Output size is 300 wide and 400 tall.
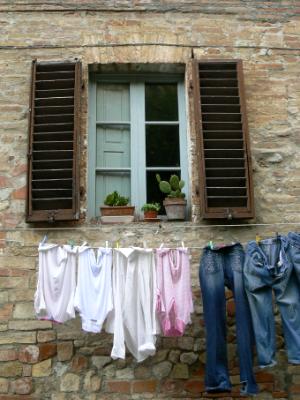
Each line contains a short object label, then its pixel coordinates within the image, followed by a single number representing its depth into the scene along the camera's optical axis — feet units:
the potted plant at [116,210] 14.03
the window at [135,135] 14.98
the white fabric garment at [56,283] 11.82
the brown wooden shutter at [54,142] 13.82
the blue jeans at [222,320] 11.30
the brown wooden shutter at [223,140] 13.92
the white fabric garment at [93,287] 11.66
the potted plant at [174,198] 14.15
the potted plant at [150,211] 14.15
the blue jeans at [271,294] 11.25
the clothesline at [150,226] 13.79
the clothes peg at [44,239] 12.95
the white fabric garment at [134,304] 11.50
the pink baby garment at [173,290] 11.66
